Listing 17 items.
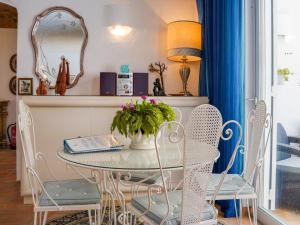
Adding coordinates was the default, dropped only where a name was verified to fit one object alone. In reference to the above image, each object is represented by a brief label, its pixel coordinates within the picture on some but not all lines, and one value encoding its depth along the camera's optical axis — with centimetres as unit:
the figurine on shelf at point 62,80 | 317
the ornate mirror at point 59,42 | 347
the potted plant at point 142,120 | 183
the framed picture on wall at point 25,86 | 346
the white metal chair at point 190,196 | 138
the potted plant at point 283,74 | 257
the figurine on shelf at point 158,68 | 366
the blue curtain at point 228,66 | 271
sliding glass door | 246
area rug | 262
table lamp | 329
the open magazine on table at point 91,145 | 176
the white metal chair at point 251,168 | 186
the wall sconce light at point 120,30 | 358
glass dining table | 148
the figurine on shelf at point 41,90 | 319
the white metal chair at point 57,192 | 175
